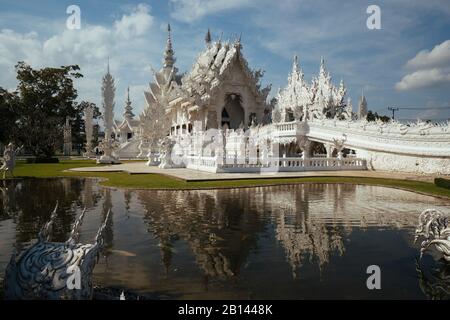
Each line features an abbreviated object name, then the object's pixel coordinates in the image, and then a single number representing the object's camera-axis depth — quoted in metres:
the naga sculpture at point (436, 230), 5.09
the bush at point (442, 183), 14.11
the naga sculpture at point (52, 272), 3.35
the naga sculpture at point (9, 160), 19.29
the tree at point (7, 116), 47.53
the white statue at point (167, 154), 25.64
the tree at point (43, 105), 49.00
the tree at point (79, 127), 59.56
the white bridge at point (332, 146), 20.42
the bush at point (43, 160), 36.28
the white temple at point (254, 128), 21.55
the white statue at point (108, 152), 34.41
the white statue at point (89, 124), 49.28
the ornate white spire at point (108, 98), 41.28
